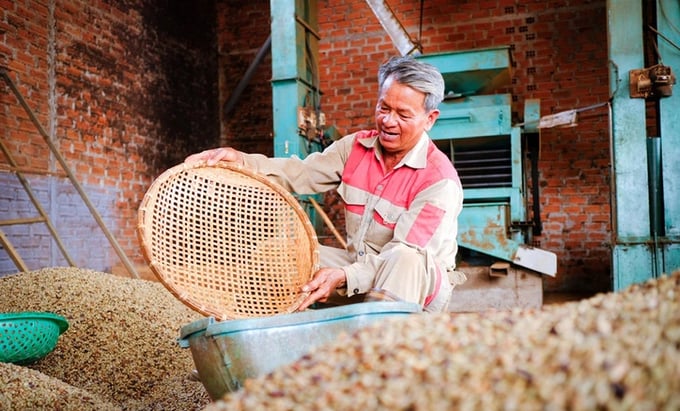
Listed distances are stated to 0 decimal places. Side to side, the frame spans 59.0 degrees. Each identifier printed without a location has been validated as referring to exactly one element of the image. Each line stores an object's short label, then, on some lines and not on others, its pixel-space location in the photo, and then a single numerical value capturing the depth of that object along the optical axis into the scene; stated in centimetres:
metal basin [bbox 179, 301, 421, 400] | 120
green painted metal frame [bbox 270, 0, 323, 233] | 360
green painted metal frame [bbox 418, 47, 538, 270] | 355
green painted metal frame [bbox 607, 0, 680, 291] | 269
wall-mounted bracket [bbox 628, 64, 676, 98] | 263
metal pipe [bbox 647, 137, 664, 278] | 270
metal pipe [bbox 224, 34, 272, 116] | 613
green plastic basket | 195
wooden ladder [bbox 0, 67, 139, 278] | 390
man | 169
